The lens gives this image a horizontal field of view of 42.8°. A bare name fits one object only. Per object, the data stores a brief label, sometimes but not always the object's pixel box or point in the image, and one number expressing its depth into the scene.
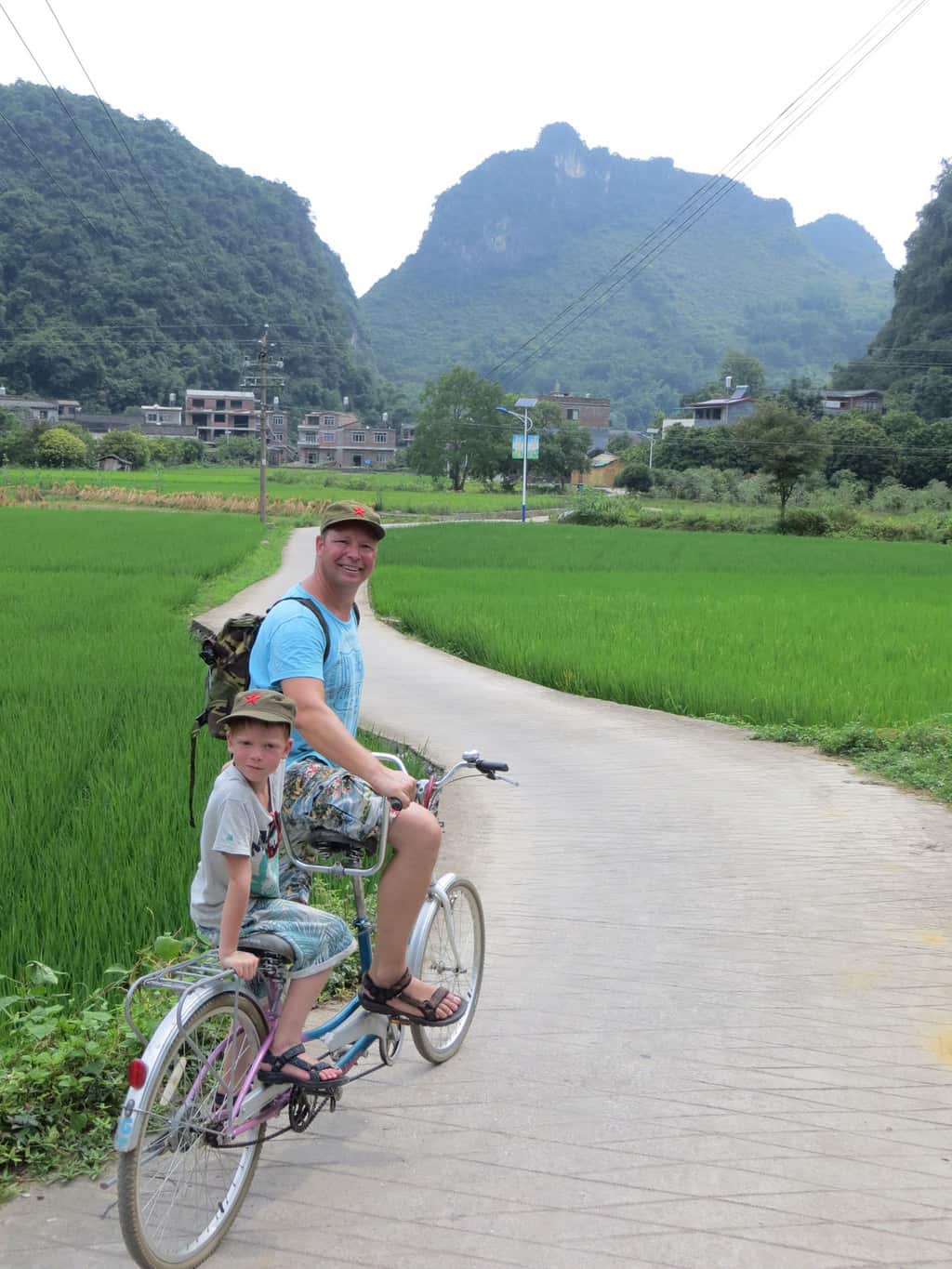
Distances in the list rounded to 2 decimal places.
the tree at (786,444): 56.22
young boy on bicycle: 2.85
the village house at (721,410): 102.38
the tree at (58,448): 79.25
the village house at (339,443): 114.50
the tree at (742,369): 124.06
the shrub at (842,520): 52.09
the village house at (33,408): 94.25
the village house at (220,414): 110.88
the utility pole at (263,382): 45.19
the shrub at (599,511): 58.56
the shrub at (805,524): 52.12
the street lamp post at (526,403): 97.93
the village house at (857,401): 87.38
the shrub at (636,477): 79.25
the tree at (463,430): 97.06
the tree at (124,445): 85.69
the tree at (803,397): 85.88
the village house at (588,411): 125.06
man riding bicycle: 3.27
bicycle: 2.58
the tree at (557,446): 91.06
